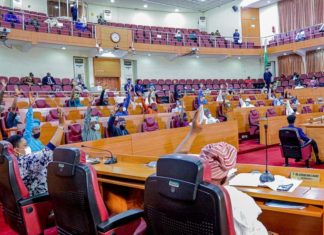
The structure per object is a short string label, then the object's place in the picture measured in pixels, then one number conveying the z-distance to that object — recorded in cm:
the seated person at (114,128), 604
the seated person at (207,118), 759
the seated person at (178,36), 1632
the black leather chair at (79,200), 167
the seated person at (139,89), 1200
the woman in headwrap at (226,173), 135
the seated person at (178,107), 901
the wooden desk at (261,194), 174
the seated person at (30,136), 362
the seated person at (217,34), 1798
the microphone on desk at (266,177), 203
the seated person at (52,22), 1237
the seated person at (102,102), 806
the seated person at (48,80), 1127
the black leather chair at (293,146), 527
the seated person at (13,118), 573
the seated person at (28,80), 1053
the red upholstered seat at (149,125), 724
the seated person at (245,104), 999
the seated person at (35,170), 252
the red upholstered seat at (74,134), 605
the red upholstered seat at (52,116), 738
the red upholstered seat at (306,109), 984
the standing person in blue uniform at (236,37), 1791
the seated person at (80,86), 1084
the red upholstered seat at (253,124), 900
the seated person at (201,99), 995
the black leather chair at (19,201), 217
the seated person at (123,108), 728
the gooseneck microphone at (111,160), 313
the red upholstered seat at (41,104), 875
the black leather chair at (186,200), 115
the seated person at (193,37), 1673
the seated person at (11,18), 1143
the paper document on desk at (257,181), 195
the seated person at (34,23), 1199
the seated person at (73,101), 812
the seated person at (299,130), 538
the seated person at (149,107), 868
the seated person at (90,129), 559
